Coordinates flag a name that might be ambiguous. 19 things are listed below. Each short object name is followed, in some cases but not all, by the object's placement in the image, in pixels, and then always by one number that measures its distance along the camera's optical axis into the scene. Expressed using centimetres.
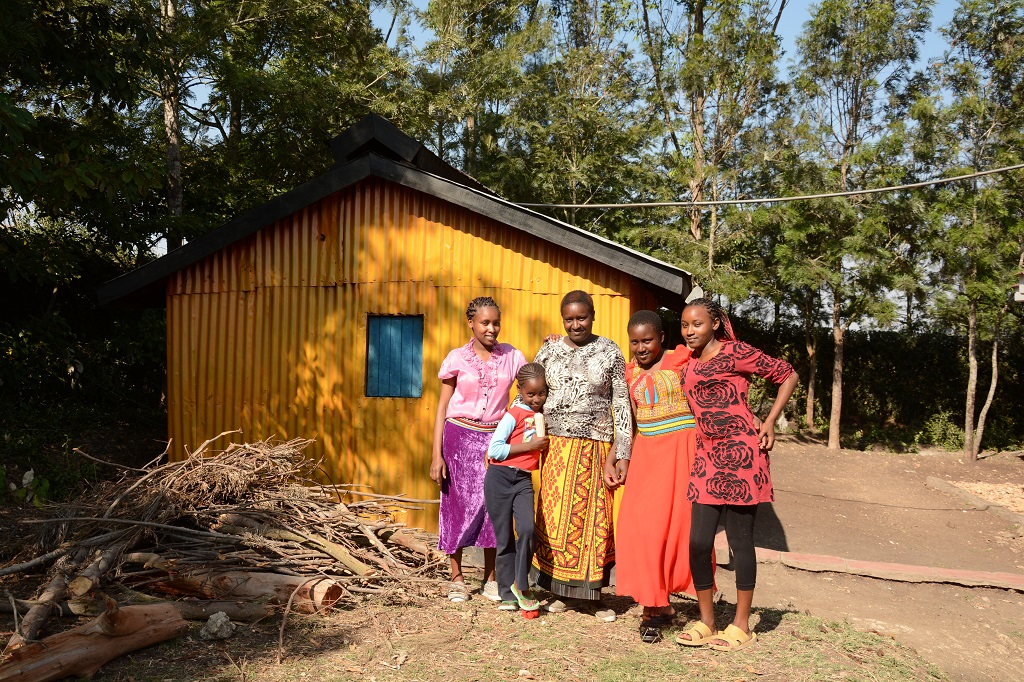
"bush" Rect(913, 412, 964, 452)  1731
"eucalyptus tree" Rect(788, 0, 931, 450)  1569
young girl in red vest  500
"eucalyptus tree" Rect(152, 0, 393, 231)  1377
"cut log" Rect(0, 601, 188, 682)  369
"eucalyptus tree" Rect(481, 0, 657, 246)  1836
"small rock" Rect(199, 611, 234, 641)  450
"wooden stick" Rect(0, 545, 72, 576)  465
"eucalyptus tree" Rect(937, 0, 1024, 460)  1454
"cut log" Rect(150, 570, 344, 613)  495
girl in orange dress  469
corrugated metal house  729
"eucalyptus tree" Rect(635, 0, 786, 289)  1658
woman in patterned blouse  495
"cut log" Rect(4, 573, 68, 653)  400
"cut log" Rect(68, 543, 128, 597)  450
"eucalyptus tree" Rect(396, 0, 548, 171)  1881
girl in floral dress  445
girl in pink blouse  544
